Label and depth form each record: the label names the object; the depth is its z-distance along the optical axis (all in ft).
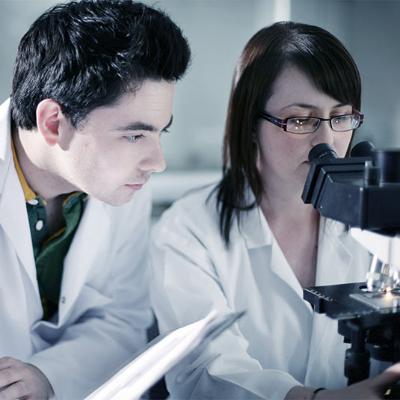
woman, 4.13
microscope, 2.80
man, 4.04
